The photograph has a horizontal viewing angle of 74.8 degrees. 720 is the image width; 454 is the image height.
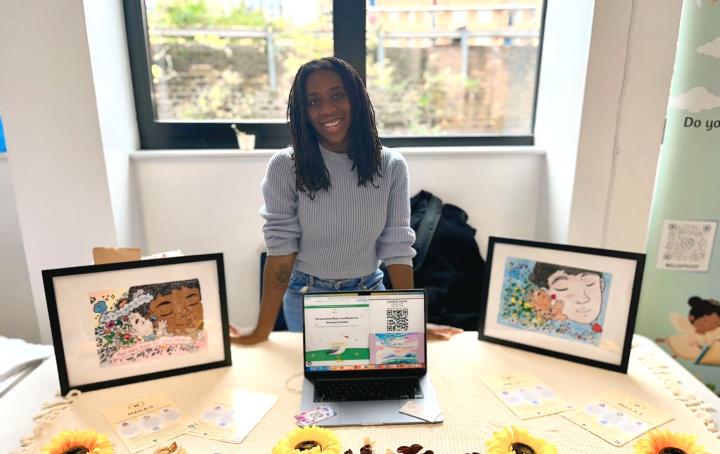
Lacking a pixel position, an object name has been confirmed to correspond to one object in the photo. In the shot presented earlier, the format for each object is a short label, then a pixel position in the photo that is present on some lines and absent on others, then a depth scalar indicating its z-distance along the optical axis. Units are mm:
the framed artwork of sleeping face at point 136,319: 1011
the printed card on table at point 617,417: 894
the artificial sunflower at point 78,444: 792
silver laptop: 1029
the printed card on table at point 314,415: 922
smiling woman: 1171
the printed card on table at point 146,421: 883
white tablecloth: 882
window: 1979
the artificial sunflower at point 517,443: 787
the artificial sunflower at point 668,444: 780
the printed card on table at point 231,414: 899
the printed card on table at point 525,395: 959
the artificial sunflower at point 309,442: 779
